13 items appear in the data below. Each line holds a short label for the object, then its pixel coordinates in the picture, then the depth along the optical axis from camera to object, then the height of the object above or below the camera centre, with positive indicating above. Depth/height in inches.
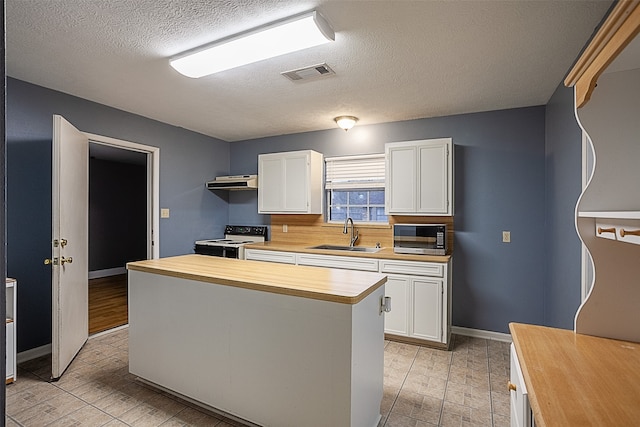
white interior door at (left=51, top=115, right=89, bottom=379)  99.0 -10.6
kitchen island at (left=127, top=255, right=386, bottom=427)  65.4 -29.1
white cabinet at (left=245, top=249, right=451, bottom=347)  124.0 -32.6
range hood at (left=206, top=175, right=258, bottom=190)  178.2 +16.0
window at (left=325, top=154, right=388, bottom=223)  161.8 +12.5
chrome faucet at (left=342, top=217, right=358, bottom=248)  161.6 -9.7
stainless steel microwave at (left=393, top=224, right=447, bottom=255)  132.1 -10.6
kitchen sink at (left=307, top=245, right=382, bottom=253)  155.1 -17.5
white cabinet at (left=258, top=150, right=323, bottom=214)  163.2 +15.3
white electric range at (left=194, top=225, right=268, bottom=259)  165.6 -16.3
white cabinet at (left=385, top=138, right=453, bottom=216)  133.4 +14.9
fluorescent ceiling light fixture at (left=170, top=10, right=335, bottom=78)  73.0 +41.4
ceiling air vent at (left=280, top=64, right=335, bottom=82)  97.3 +43.1
